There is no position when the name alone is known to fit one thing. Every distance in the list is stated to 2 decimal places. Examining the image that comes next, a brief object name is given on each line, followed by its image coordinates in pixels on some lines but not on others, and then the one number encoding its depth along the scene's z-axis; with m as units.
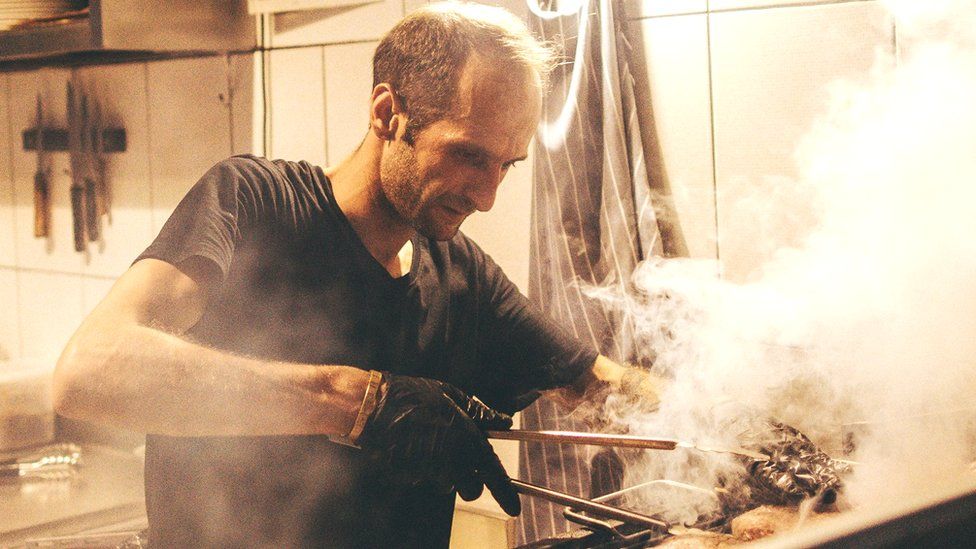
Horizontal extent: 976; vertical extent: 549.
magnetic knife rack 3.46
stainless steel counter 2.44
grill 1.46
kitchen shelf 2.65
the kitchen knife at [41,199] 3.74
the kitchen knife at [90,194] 3.51
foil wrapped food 1.53
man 1.42
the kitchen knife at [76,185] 3.52
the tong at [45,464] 2.91
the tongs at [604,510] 1.46
